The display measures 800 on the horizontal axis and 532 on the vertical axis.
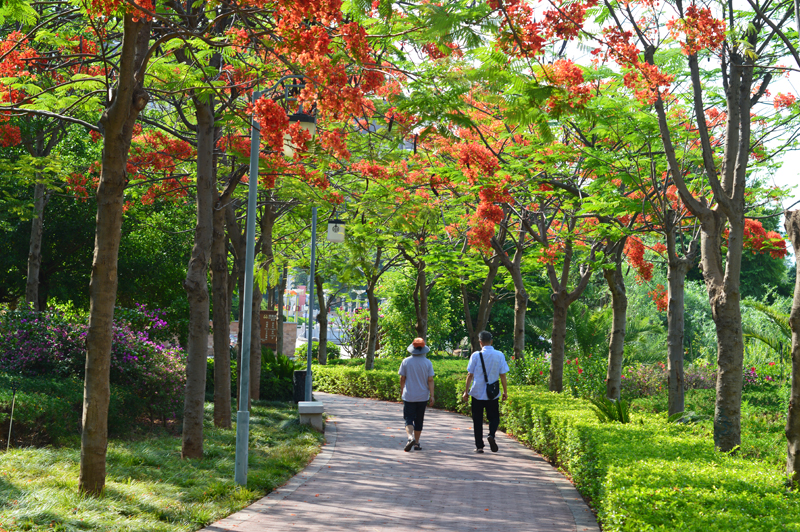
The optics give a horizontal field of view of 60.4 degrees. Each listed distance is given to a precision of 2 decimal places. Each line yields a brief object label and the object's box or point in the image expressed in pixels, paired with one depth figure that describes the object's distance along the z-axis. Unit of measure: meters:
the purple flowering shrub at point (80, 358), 10.94
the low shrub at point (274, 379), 17.51
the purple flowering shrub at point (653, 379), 17.33
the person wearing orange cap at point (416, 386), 11.19
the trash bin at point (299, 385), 17.20
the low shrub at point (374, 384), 18.12
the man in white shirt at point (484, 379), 11.04
